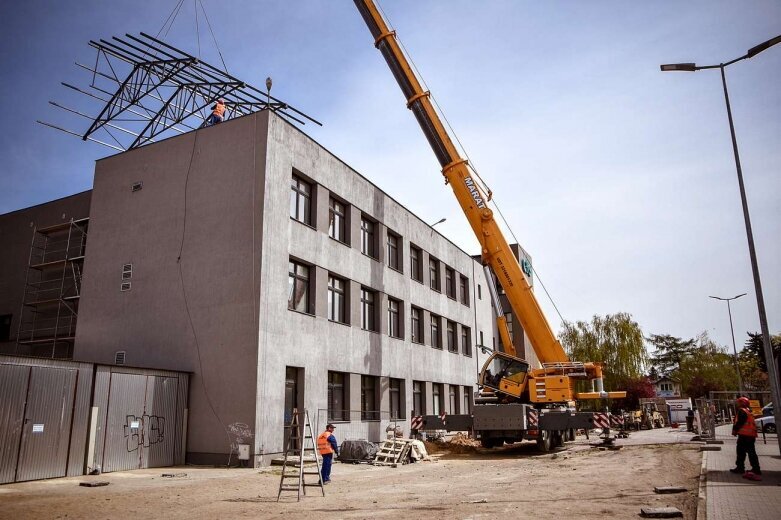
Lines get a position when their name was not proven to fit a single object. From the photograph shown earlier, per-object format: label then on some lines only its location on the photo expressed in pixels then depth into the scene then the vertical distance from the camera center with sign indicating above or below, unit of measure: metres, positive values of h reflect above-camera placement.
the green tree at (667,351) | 88.56 +6.92
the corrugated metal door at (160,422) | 16.89 -0.52
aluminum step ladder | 11.59 -1.62
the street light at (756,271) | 13.23 +2.99
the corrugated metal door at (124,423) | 15.80 -0.48
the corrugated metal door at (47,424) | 13.82 -0.43
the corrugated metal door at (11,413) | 13.31 -0.15
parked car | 27.92 -1.29
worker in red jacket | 11.75 -0.82
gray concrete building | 18.17 +4.14
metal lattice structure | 21.56 +11.94
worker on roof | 22.34 +10.86
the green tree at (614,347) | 47.41 +4.13
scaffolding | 24.36 +4.89
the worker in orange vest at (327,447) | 13.23 -1.01
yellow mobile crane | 20.48 +1.44
